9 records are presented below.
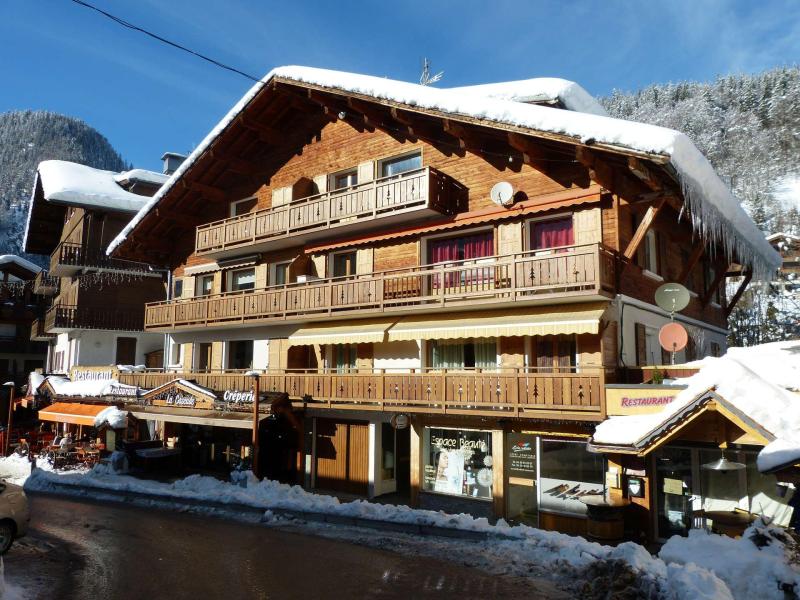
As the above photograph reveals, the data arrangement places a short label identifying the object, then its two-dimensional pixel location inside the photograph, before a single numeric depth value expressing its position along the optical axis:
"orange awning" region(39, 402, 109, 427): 24.17
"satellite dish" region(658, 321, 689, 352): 15.48
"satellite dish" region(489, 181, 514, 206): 17.77
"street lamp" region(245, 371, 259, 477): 18.13
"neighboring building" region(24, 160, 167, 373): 34.66
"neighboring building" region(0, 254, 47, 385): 48.97
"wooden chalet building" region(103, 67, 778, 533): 15.66
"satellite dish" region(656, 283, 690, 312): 16.67
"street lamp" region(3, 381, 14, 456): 27.48
